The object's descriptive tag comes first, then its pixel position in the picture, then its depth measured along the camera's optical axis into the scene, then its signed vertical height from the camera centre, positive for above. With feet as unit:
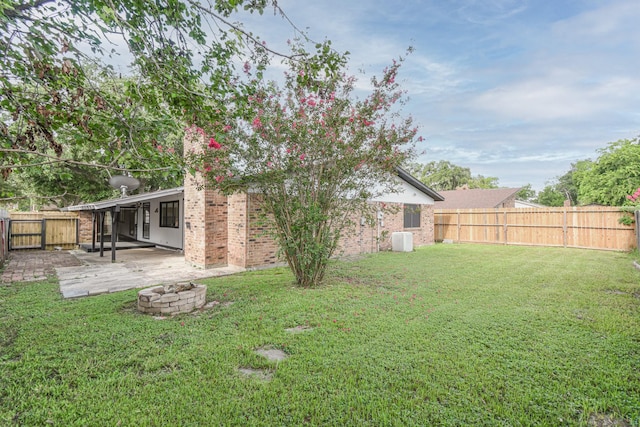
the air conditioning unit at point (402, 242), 42.16 -3.16
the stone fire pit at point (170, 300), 15.31 -4.00
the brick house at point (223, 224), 28.50 -0.59
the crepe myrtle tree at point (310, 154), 18.71 +4.07
